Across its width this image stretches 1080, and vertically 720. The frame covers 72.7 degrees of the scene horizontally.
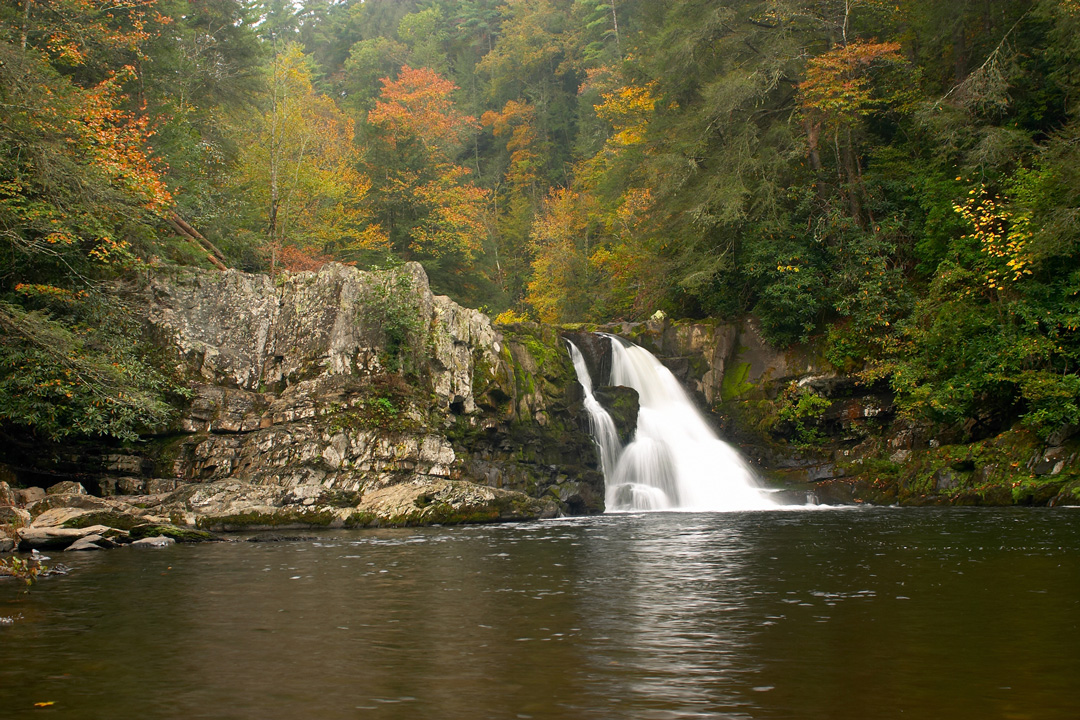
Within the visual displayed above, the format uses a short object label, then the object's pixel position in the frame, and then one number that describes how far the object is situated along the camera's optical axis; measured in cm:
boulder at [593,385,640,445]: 2228
